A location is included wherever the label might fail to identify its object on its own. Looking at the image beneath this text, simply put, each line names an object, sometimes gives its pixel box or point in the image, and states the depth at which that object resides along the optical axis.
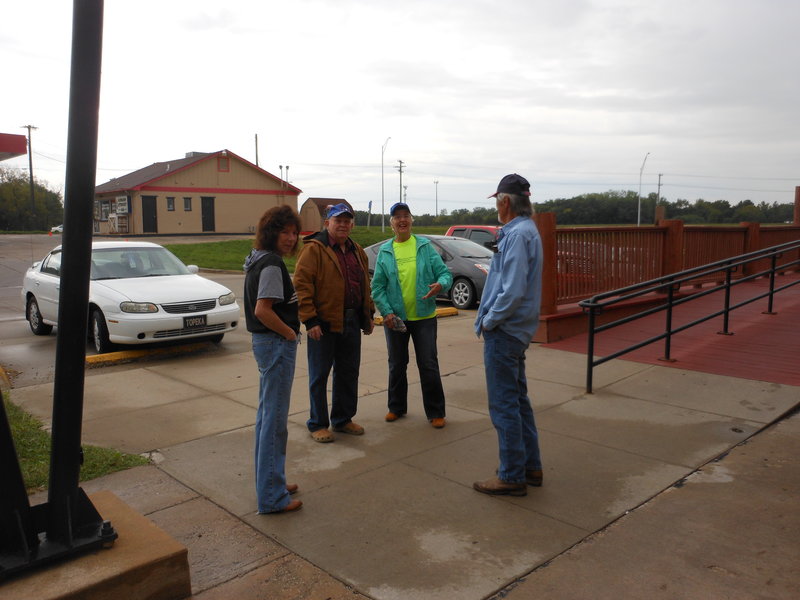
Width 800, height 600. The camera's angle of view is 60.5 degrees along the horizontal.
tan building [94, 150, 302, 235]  43.09
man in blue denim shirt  3.97
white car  8.55
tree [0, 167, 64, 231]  52.88
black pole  2.86
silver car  13.13
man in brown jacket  5.02
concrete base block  2.77
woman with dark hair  3.77
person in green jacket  5.55
